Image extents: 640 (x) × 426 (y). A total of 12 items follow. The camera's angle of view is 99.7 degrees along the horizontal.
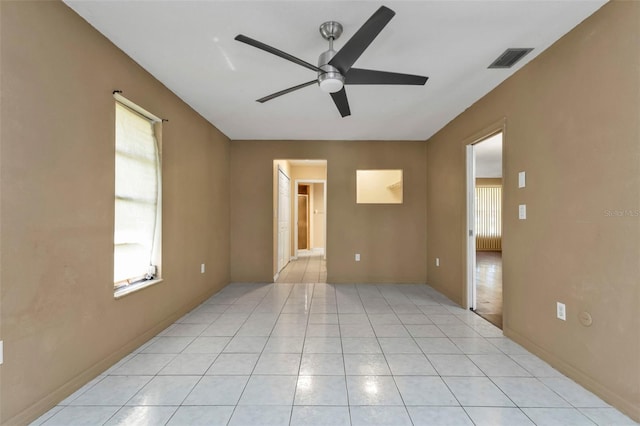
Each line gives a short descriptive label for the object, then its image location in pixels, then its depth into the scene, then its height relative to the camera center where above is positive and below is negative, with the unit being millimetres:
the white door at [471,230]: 3293 -149
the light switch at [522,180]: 2342 +336
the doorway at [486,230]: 3297 -315
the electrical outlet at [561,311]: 1957 -685
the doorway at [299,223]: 4997 -129
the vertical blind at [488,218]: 9180 -5
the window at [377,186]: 5664 +669
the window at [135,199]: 2193 +164
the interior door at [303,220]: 8242 -67
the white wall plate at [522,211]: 2330 +59
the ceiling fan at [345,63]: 1480 +1016
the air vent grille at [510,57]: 2090 +1304
